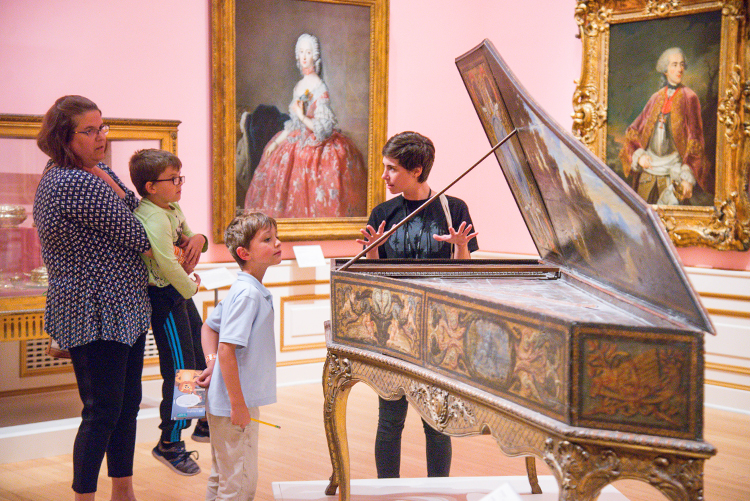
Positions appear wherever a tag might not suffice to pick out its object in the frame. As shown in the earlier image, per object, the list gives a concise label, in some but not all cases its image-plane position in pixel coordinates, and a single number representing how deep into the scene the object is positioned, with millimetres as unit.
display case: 4328
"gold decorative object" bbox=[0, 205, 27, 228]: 4496
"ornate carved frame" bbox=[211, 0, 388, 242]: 5939
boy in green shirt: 3547
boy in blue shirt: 2713
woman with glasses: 2953
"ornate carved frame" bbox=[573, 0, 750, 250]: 5391
